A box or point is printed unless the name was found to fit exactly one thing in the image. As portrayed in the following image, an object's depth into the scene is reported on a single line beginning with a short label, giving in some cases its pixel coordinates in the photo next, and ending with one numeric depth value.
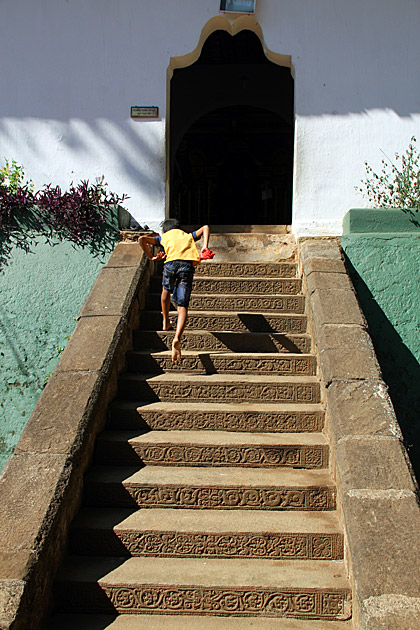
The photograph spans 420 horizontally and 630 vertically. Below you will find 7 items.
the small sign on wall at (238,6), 7.03
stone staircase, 3.29
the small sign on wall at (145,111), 7.18
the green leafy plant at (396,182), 6.78
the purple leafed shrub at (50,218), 6.61
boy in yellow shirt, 5.17
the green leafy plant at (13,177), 6.86
